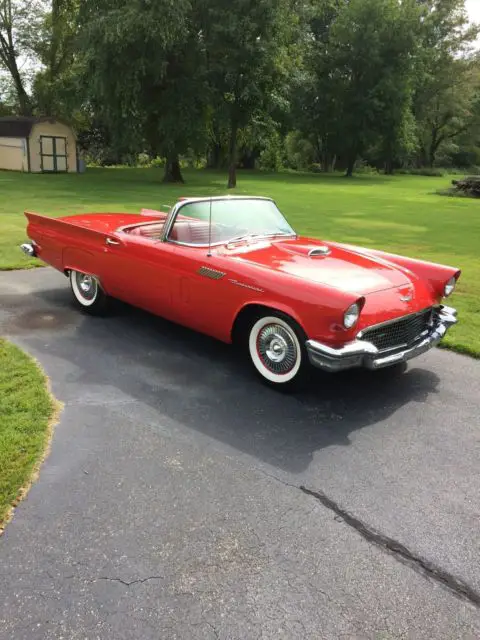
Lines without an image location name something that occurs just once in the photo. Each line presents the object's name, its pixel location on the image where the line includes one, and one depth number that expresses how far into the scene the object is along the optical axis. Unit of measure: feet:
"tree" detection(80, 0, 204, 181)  70.54
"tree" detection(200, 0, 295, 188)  74.59
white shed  109.09
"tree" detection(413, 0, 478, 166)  182.19
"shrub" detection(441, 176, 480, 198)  84.23
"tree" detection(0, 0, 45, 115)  139.54
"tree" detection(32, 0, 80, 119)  130.41
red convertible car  12.76
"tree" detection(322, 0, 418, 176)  138.51
